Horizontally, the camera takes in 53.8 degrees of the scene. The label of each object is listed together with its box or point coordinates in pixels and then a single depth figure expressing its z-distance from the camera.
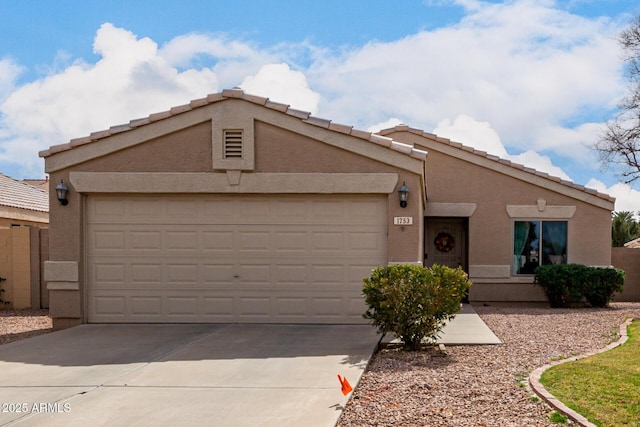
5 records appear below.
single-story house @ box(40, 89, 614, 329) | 11.21
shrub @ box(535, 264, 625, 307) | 14.74
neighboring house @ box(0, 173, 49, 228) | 18.30
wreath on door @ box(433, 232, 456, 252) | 17.06
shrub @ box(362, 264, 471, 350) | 8.77
